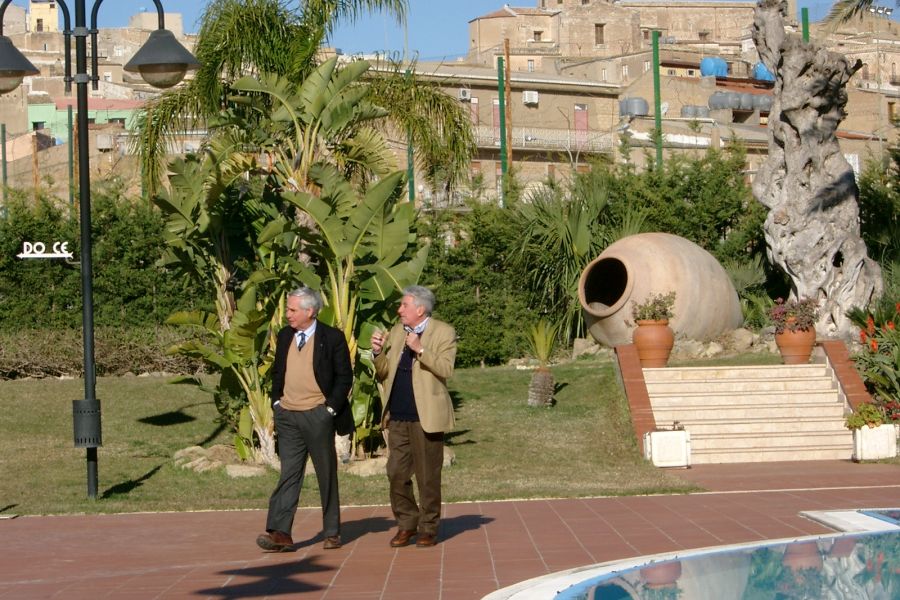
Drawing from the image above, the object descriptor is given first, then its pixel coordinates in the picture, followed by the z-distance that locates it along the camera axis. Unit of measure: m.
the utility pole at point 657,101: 26.31
